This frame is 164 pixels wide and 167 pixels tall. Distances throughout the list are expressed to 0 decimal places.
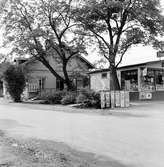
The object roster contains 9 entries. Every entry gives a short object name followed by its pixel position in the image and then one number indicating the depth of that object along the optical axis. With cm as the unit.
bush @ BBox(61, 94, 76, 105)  2278
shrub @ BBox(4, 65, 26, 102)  2802
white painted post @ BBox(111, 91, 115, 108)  1920
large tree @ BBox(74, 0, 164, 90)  2261
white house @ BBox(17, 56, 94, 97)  3281
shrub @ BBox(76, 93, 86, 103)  2031
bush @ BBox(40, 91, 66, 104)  2545
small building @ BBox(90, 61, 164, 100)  2522
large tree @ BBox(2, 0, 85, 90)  2645
